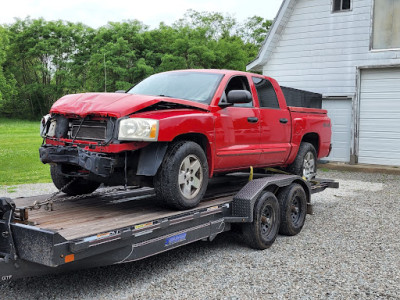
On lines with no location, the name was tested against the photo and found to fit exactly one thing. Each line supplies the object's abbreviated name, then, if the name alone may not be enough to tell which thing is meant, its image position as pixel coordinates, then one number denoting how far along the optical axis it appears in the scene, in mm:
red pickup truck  4867
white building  14367
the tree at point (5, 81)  48375
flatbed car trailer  3867
